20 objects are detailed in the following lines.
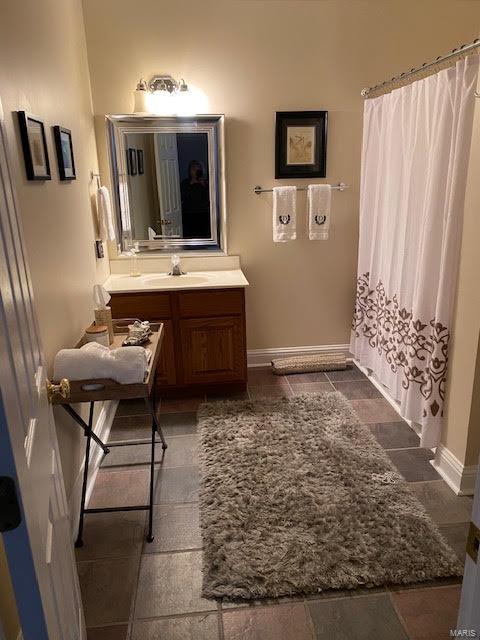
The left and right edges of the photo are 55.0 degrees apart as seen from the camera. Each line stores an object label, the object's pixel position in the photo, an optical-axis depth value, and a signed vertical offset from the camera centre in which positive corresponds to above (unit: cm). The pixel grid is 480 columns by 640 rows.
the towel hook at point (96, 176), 285 +7
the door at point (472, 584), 77 -68
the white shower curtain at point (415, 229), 206 -26
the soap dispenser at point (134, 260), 336 -51
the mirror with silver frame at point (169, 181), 312 +4
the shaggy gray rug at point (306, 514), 174 -141
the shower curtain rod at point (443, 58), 189 +53
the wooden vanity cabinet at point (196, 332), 298 -94
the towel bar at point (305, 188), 333 -4
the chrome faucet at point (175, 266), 334 -56
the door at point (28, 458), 76 -50
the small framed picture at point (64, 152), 210 +17
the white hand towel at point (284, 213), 326 -21
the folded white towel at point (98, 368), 181 -68
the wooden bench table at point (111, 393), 178 -77
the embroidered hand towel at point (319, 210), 326 -19
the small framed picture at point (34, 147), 167 +16
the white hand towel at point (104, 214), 282 -16
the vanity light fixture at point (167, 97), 304 +57
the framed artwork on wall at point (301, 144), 322 +26
